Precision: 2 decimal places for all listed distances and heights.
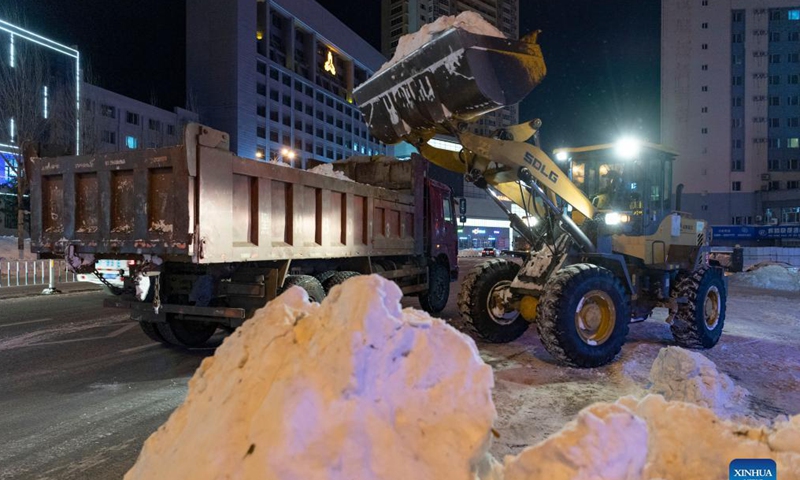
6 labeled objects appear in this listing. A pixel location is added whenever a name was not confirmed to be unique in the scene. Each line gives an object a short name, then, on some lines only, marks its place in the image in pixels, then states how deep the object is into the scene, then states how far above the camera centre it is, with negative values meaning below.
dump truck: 5.52 +0.12
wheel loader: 5.98 +0.34
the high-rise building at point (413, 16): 116.38 +51.90
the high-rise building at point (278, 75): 61.09 +22.31
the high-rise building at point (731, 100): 62.03 +17.21
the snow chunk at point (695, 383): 4.62 -1.40
